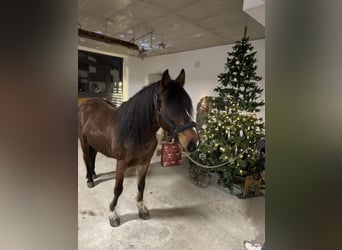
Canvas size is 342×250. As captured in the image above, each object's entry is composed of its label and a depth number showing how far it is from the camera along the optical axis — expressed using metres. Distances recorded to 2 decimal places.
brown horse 1.41
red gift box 3.33
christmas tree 2.28
